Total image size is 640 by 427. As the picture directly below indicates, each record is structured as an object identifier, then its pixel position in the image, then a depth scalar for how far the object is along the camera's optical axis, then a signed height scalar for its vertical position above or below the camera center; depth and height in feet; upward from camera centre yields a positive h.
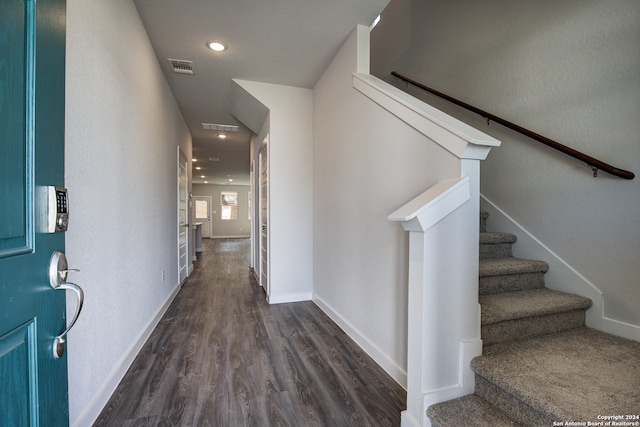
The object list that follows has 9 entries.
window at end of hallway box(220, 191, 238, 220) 44.01 +0.87
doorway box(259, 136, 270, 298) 12.82 -0.20
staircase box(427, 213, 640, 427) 3.60 -2.32
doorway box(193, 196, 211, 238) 42.52 -0.37
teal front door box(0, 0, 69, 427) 1.91 -0.02
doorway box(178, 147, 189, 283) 13.96 -0.47
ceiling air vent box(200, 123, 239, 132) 16.35 +4.85
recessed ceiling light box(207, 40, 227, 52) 8.41 +4.93
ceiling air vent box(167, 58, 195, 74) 9.42 +4.89
